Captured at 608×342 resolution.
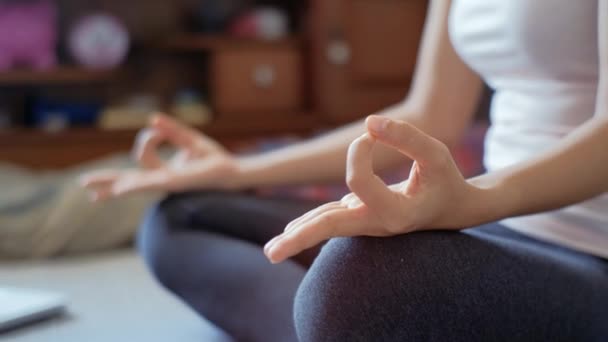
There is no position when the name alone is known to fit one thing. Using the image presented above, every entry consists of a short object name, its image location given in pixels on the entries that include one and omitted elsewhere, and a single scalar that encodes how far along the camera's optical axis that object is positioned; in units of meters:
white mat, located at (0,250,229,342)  1.13
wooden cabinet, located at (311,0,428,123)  2.21
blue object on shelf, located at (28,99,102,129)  2.15
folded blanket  1.66
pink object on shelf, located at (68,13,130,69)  2.13
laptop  1.13
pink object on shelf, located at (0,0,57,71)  2.08
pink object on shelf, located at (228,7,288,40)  2.23
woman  0.62
